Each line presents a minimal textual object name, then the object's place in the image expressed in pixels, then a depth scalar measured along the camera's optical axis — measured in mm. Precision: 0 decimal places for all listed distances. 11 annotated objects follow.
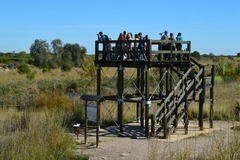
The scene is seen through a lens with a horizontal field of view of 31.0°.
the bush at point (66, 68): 63231
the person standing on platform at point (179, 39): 17492
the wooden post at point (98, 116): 13780
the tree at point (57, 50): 78938
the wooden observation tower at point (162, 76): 15727
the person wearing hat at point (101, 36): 17734
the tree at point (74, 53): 81062
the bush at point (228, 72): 41125
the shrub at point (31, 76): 45312
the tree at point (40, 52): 80750
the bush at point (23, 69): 53419
